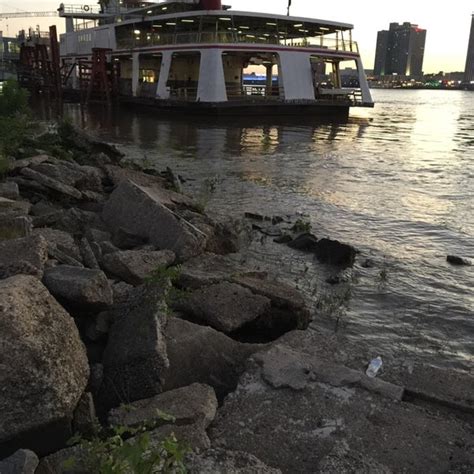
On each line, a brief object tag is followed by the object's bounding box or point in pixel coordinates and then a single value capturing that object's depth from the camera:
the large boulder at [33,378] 2.56
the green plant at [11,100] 14.02
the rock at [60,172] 7.79
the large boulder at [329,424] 2.80
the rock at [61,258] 4.44
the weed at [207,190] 9.69
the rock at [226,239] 6.90
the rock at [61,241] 4.79
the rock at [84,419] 2.84
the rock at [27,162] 7.80
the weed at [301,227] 8.39
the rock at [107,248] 5.39
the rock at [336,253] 6.84
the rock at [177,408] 2.87
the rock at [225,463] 2.50
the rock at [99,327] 3.71
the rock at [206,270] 5.02
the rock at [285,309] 4.86
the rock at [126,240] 5.89
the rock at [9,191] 6.43
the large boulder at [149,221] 5.72
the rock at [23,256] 3.59
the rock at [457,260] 7.14
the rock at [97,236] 5.70
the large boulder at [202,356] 3.57
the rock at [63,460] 2.40
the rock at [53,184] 7.27
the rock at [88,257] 4.80
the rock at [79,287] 3.60
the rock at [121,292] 4.08
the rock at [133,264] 4.77
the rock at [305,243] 7.41
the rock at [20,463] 2.29
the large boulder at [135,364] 3.24
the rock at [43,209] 6.31
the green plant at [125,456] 1.89
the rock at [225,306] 4.38
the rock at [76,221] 6.09
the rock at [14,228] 4.66
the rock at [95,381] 3.28
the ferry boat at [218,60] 29.94
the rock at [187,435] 2.70
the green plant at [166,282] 3.81
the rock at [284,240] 7.73
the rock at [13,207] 5.42
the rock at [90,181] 8.16
